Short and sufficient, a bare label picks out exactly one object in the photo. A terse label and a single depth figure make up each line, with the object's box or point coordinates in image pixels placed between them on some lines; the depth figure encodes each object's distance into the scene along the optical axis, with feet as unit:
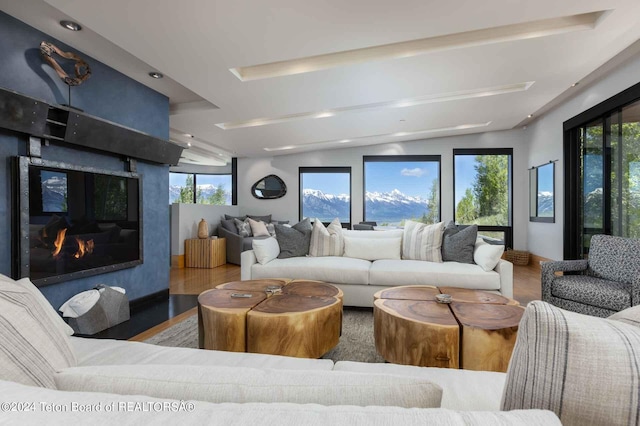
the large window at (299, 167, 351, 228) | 25.77
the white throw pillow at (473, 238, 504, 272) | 10.42
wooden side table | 19.95
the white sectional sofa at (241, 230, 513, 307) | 10.31
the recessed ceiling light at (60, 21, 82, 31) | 8.00
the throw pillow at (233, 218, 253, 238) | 22.12
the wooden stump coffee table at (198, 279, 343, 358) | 6.32
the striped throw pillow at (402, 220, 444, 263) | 11.99
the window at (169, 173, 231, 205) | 35.17
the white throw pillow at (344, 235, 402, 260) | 12.57
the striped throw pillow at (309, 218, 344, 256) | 12.82
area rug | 7.60
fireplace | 8.17
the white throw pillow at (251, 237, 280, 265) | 11.76
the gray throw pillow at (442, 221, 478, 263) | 11.58
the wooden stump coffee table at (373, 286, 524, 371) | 5.68
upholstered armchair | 8.82
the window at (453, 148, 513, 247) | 22.86
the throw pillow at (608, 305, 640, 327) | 2.08
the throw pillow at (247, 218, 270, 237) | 22.65
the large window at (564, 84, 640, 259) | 12.07
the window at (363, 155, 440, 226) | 24.59
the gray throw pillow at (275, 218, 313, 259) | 12.75
